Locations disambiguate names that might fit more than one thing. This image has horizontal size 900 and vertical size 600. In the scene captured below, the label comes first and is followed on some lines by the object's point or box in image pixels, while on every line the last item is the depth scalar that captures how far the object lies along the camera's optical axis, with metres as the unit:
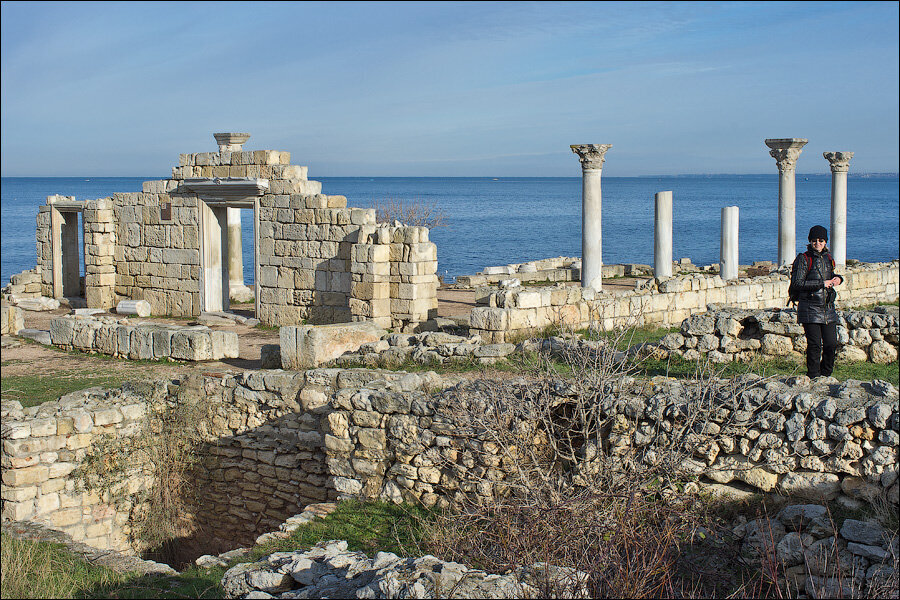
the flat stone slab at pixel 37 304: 20.25
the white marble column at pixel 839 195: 23.77
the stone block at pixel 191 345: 12.86
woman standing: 8.75
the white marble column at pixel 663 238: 20.81
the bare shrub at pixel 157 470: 9.72
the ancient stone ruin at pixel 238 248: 15.04
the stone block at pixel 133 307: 18.91
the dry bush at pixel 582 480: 5.75
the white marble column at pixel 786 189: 22.45
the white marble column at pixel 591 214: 18.44
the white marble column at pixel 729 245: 20.56
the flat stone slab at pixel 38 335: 14.88
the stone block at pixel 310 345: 12.11
